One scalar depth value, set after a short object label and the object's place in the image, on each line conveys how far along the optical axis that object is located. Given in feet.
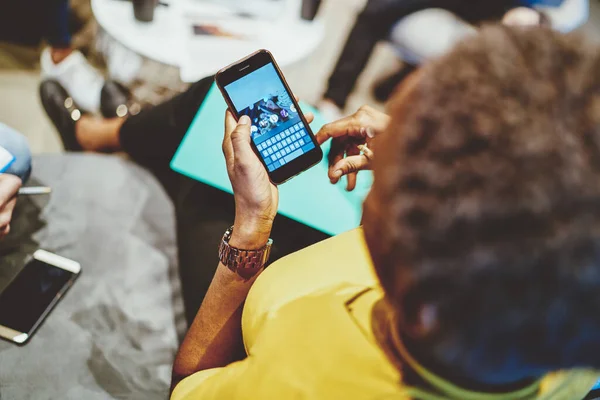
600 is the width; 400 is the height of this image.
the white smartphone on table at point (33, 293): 2.66
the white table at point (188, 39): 4.01
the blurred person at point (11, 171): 2.72
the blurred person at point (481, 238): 1.14
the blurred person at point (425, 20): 4.69
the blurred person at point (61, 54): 4.60
